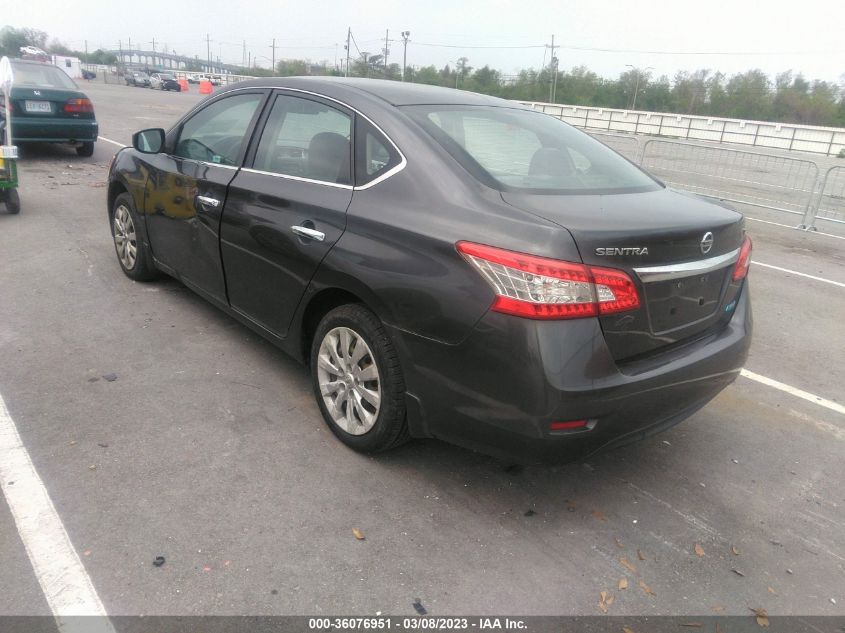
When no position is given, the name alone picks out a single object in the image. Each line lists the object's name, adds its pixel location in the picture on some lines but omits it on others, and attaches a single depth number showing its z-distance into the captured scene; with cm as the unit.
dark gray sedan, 245
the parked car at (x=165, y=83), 5922
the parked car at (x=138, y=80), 6425
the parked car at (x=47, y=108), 1069
